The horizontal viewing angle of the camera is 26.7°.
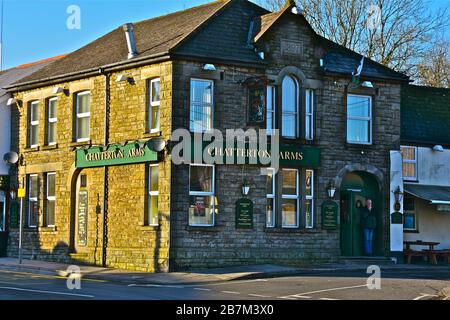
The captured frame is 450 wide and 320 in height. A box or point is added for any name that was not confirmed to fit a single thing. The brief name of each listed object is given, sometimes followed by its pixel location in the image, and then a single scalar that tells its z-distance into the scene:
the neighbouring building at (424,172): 35.84
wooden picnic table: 34.37
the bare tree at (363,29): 47.91
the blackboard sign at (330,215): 32.16
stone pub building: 29.89
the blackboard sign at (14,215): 36.03
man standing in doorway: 33.31
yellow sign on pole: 31.77
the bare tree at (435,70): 51.94
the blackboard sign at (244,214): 30.27
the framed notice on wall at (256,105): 30.55
